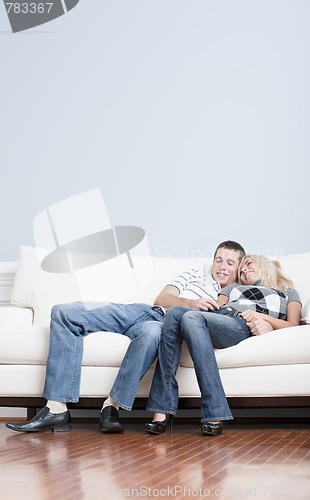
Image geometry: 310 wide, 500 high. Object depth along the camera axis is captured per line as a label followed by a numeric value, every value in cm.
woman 290
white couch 308
